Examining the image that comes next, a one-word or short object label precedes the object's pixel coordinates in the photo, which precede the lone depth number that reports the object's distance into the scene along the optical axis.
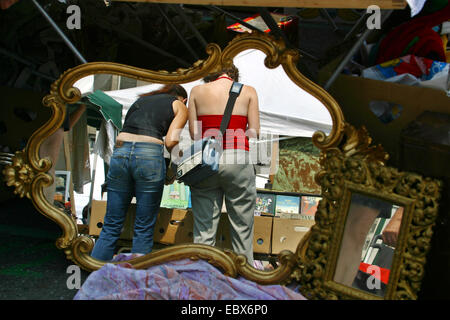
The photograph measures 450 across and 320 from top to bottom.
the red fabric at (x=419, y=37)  2.59
